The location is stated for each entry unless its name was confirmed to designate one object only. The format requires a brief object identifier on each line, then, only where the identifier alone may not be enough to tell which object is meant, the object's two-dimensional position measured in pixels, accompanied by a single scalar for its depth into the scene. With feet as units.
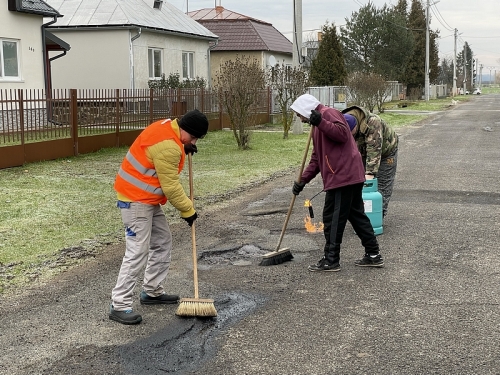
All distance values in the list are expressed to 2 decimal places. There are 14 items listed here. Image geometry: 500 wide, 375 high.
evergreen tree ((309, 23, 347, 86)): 125.90
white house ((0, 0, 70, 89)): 65.46
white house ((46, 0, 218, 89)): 86.17
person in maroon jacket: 19.19
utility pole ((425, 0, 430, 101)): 164.35
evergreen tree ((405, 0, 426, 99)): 199.08
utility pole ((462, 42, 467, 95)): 386.93
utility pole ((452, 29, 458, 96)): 251.80
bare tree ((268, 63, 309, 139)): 71.00
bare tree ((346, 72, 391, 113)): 102.94
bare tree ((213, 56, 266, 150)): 56.13
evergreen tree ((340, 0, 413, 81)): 181.78
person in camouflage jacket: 22.76
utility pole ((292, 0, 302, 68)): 74.13
